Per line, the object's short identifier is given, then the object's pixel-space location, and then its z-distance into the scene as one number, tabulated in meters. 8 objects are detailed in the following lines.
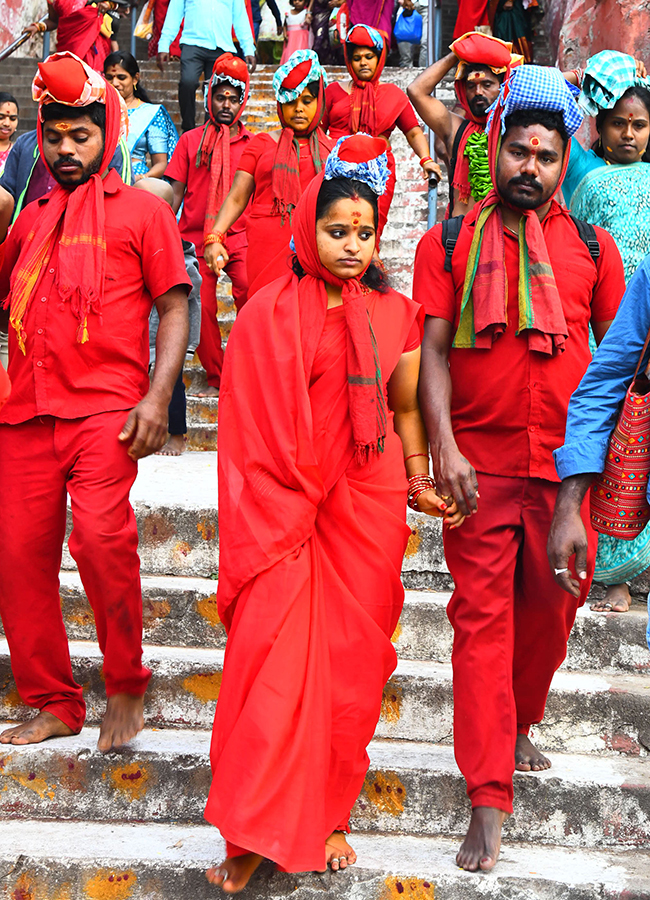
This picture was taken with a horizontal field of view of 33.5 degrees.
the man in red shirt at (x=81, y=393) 3.69
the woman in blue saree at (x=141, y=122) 7.18
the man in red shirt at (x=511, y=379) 3.39
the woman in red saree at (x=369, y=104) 6.98
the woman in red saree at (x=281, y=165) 5.89
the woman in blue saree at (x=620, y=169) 4.65
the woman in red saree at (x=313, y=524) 2.95
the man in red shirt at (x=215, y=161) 7.13
